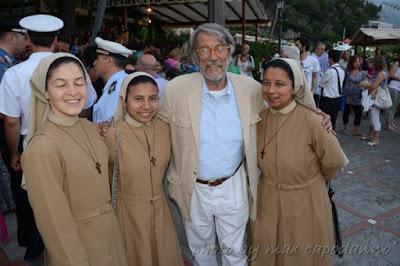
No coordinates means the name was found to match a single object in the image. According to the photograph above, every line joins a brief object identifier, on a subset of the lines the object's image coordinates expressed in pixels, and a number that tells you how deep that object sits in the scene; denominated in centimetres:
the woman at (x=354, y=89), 787
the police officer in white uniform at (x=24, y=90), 306
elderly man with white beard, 255
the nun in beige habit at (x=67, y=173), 181
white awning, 1341
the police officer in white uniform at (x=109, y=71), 318
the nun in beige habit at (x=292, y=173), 248
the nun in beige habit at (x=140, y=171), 241
